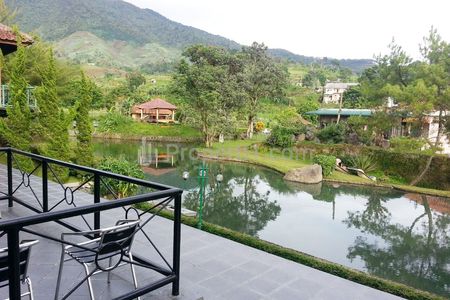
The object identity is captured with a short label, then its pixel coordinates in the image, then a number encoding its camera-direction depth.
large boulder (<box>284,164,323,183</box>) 14.80
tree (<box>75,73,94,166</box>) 10.66
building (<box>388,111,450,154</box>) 14.95
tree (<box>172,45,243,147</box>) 22.59
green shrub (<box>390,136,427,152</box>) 14.58
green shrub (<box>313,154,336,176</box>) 15.88
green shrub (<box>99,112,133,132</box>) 29.33
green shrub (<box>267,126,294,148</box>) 21.31
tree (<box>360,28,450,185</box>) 13.72
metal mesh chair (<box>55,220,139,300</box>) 2.13
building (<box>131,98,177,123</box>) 31.81
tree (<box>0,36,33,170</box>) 9.14
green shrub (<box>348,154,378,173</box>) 17.12
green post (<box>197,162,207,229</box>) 7.13
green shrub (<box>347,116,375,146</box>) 17.02
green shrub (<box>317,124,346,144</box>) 20.84
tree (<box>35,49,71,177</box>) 9.88
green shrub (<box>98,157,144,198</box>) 9.05
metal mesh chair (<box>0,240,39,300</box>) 1.76
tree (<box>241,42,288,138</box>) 24.95
